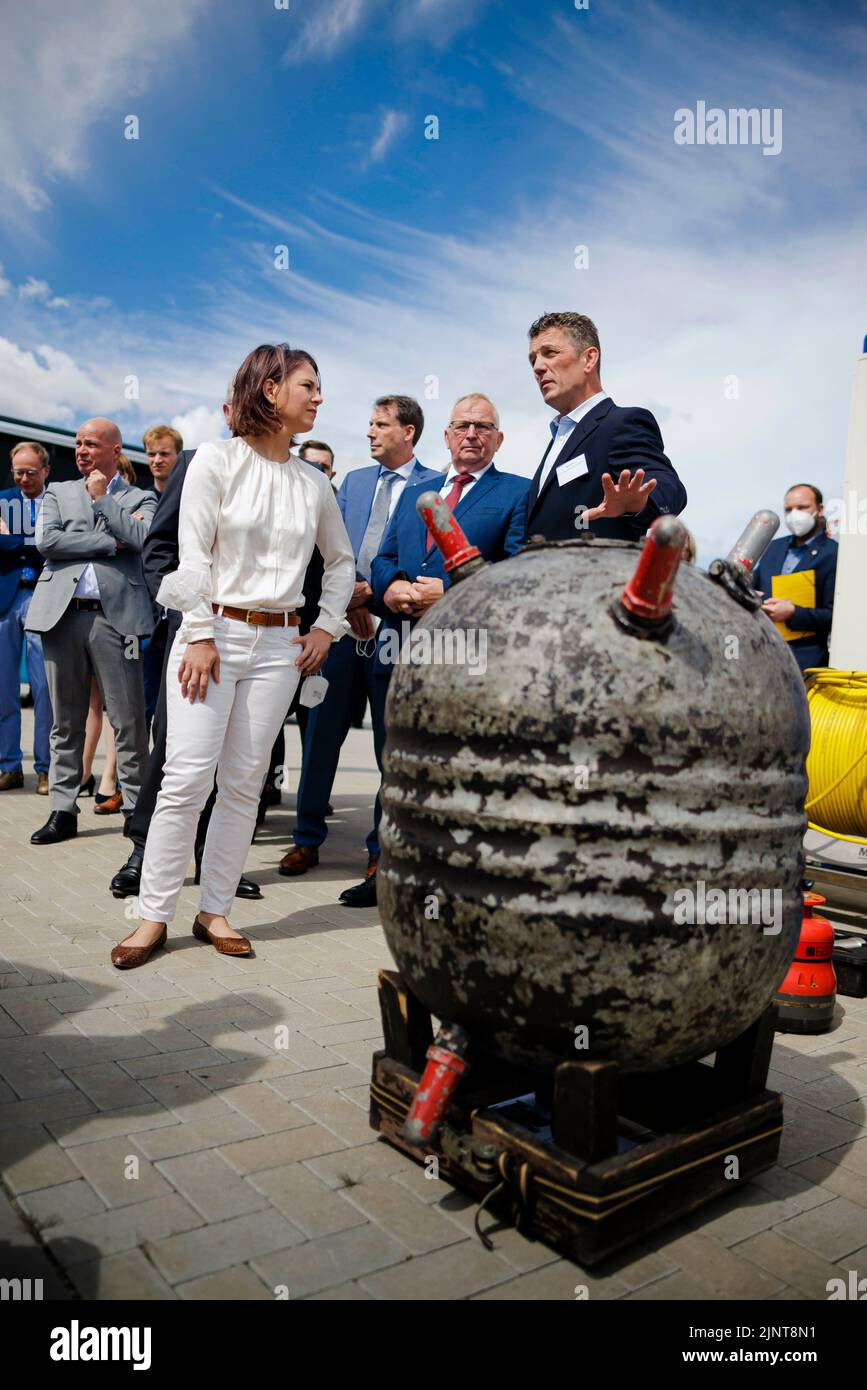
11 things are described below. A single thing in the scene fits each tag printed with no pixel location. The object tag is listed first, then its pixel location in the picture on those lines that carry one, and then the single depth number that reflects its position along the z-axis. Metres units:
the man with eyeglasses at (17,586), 7.97
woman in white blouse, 3.86
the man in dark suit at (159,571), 4.68
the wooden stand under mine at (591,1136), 2.18
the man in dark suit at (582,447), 3.55
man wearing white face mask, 6.79
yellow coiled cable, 5.25
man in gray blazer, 6.16
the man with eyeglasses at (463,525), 4.61
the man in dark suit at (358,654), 5.95
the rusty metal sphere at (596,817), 2.11
